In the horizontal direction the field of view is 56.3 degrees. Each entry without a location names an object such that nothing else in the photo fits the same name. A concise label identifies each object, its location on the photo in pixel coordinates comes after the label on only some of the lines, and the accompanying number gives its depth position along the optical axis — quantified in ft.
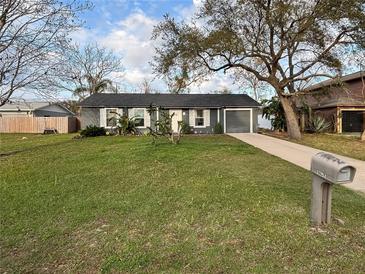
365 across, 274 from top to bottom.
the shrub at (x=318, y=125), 82.74
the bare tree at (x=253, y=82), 86.59
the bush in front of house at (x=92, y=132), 76.48
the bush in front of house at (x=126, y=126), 79.90
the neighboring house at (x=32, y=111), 117.39
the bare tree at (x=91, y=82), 140.56
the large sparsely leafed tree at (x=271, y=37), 57.21
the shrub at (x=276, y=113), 87.20
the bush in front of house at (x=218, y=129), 87.76
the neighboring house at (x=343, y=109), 88.48
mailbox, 13.04
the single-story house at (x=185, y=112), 88.69
